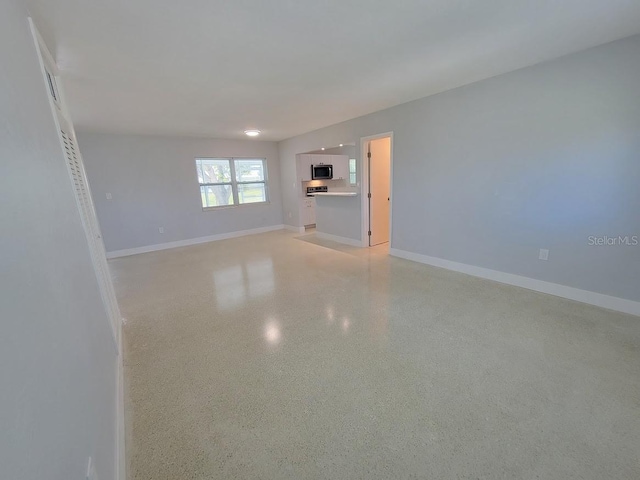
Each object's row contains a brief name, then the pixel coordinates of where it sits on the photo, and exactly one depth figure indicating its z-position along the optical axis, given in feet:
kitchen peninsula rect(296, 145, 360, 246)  17.47
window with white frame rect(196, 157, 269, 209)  20.04
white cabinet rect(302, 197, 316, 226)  22.56
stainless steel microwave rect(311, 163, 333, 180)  21.75
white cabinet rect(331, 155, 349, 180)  23.53
